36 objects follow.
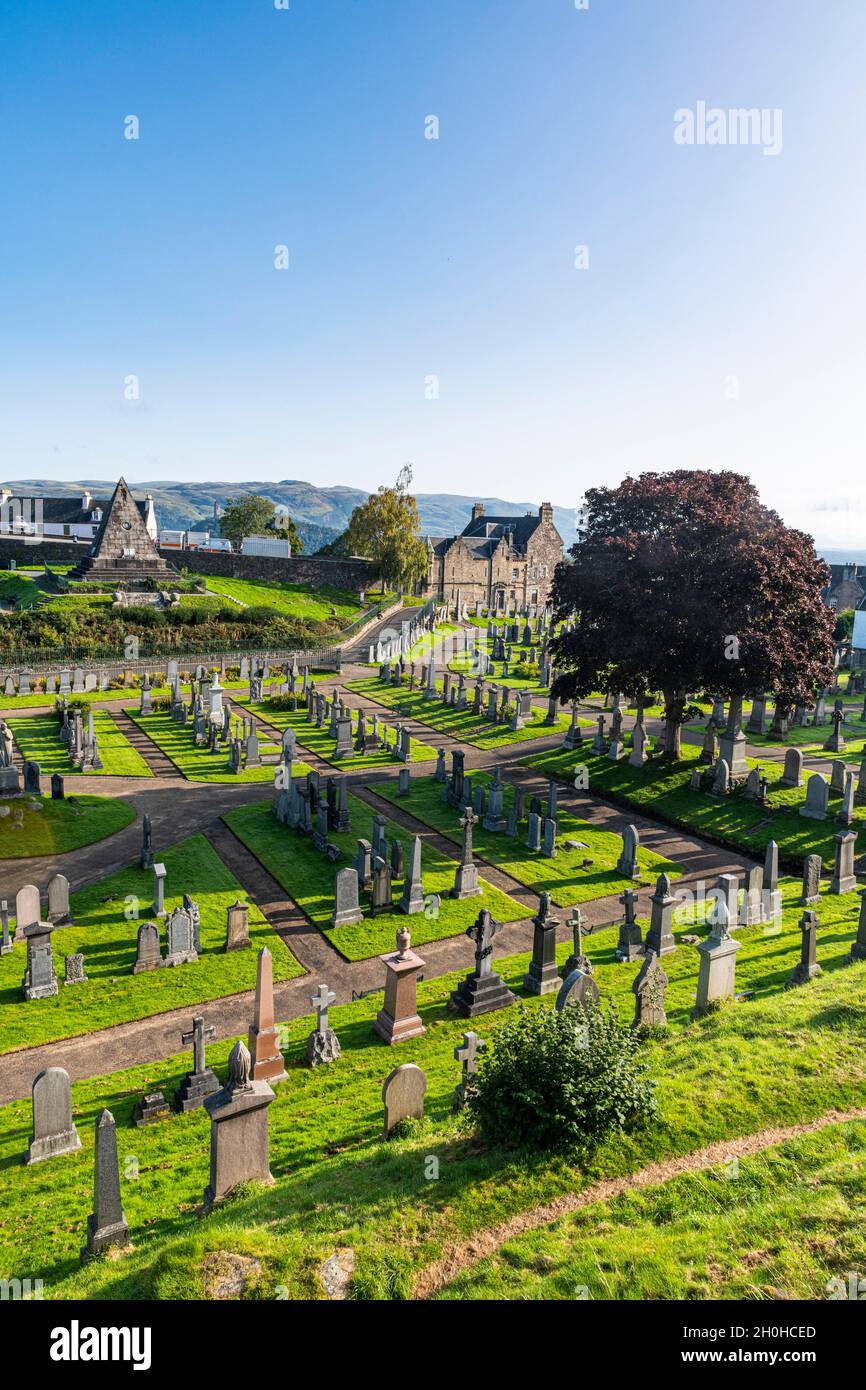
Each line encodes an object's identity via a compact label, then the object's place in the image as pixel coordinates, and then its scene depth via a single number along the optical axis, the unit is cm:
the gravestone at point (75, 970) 1502
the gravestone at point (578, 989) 1164
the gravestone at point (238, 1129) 893
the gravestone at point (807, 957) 1439
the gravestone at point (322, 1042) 1269
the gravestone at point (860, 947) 1540
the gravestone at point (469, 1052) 1147
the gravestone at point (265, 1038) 1180
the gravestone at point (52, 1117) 1041
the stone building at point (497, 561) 8625
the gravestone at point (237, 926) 1650
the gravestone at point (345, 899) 1767
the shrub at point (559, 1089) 829
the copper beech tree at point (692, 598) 2552
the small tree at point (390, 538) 7606
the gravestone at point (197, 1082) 1156
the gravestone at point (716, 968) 1328
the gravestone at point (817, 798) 2361
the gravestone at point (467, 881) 1931
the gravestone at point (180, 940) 1597
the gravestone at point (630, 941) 1641
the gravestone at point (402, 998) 1290
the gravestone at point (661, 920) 1636
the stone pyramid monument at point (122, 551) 6119
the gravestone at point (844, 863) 1906
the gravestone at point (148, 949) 1571
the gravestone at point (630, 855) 2025
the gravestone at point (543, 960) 1468
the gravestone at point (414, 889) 1844
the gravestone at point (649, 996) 1248
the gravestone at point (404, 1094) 1000
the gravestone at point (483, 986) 1414
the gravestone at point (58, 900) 1728
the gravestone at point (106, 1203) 833
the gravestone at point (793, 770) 2583
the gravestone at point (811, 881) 1823
